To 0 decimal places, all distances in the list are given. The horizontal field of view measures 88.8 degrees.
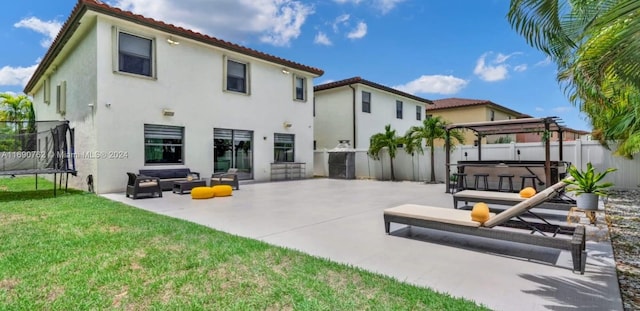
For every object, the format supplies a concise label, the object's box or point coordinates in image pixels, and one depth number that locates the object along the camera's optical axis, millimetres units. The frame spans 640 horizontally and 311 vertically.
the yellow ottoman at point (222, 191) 10508
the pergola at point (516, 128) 9133
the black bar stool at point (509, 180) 10477
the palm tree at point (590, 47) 2328
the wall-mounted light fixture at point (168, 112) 12473
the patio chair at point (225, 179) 12039
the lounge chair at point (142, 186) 9945
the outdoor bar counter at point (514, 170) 10008
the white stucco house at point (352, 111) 20703
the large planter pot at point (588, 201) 6773
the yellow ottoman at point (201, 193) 9984
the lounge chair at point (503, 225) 3967
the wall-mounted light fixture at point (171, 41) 12663
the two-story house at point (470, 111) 26938
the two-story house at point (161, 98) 11148
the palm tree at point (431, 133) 15492
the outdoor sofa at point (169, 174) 11750
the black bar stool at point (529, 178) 10111
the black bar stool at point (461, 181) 11225
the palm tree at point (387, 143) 16938
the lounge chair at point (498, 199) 7000
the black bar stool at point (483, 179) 11209
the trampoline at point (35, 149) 10414
